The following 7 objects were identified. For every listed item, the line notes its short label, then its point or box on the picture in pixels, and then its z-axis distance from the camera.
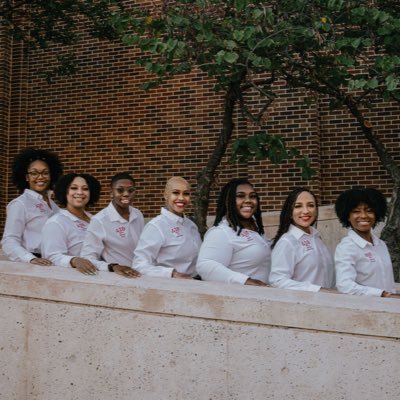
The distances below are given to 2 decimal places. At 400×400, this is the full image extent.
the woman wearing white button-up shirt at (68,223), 4.80
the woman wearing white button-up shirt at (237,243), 4.30
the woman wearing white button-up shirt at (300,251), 4.21
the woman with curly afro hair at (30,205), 5.11
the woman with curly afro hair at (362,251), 4.09
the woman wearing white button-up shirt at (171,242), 4.49
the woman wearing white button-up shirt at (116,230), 4.75
